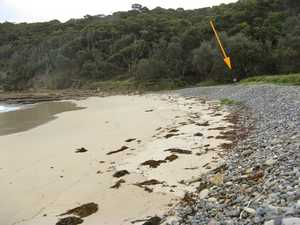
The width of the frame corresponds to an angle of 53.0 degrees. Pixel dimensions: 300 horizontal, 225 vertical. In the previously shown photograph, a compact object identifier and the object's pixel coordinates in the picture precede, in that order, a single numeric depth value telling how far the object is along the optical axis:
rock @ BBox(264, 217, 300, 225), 3.36
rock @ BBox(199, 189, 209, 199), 5.81
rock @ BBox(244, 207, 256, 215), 4.16
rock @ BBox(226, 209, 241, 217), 4.38
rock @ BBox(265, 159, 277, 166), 6.04
